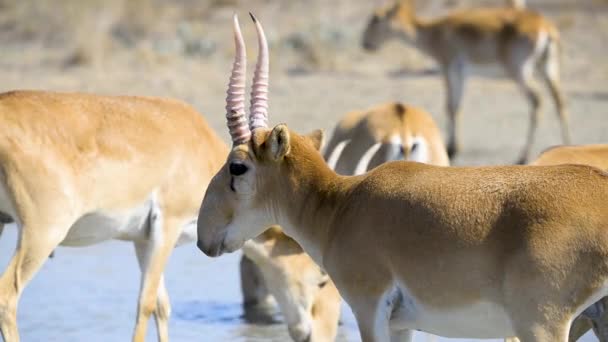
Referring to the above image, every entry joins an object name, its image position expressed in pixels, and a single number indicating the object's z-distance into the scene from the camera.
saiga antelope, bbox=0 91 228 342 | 14.93
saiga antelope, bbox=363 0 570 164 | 35.53
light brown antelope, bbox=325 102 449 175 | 20.28
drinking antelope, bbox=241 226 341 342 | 17.12
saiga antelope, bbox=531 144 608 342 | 15.10
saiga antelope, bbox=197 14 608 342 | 10.59
